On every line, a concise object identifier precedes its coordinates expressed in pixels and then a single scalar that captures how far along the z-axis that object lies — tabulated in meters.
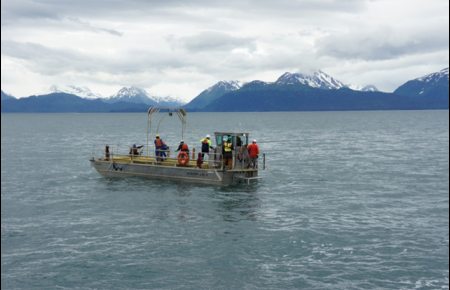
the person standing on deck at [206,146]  40.47
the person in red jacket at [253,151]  39.84
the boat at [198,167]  39.69
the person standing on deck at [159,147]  42.20
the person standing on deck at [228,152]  39.50
